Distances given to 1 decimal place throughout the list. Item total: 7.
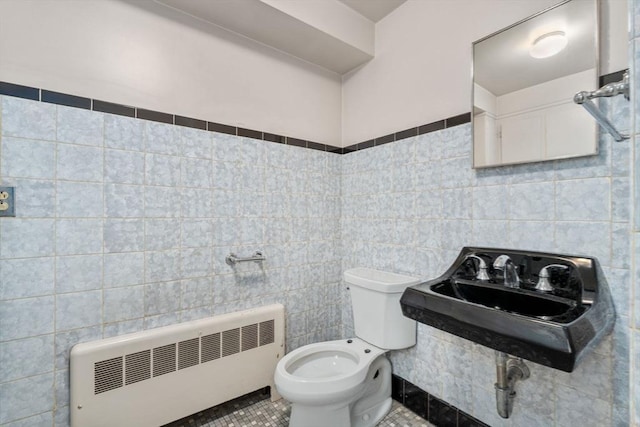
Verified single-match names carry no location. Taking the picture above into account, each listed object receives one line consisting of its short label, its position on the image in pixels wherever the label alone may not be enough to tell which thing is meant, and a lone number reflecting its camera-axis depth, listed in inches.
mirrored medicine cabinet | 44.1
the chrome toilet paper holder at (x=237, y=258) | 66.4
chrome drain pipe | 46.2
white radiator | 50.9
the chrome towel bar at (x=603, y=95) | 27.9
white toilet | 53.4
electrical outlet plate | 46.0
